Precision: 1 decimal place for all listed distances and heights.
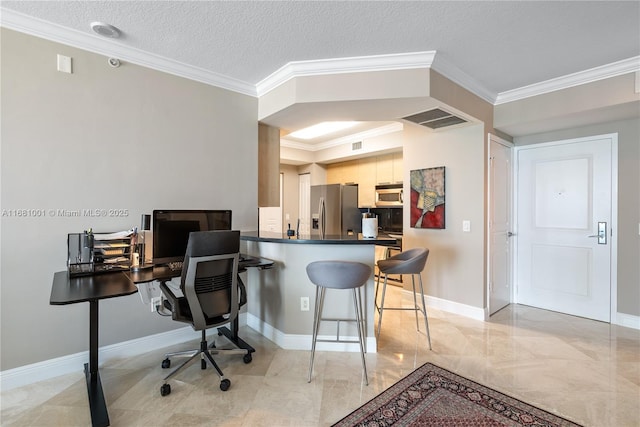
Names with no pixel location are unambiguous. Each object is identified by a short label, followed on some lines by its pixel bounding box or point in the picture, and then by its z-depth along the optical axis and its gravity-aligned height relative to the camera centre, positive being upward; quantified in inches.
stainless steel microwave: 197.6 +11.9
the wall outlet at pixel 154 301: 91.5 -30.1
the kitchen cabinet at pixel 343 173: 235.0 +33.2
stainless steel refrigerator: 220.1 +2.1
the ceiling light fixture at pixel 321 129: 186.1 +55.5
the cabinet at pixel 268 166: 142.3 +22.8
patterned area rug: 70.7 -49.3
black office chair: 80.7 -21.3
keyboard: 93.4 -17.5
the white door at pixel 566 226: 134.4 -6.0
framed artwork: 149.9 +7.9
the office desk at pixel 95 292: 66.7 -18.5
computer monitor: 97.5 -5.7
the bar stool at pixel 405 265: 106.2 -18.9
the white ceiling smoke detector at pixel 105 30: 86.7 +54.6
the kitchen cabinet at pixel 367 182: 219.0 +22.9
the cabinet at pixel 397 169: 203.5 +30.4
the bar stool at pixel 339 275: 86.7 -18.5
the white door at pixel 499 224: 141.5 -5.3
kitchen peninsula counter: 103.6 -28.2
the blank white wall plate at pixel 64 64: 90.2 +45.0
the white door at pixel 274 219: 231.3 -5.2
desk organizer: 85.7 -12.0
